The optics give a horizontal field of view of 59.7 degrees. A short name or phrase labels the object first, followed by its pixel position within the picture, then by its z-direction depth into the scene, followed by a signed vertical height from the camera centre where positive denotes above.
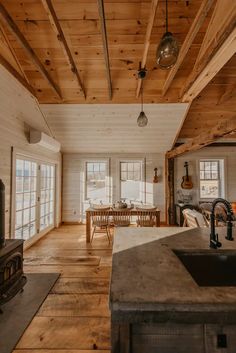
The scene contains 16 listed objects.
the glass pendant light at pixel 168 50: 1.75 +1.16
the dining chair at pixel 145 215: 4.52 -0.69
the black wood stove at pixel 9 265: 2.21 -0.94
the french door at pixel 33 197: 3.96 -0.27
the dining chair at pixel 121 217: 4.55 -0.75
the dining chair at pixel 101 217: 4.61 -0.75
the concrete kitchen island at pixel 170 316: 0.71 -0.46
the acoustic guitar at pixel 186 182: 6.23 +0.06
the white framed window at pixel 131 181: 6.37 +0.10
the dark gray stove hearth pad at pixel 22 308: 1.86 -1.36
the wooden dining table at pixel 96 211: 4.54 -0.67
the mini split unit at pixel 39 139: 4.18 +0.95
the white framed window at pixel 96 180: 6.41 +0.13
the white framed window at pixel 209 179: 6.39 +0.16
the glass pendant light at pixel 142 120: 3.37 +1.06
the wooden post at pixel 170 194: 6.11 -0.30
